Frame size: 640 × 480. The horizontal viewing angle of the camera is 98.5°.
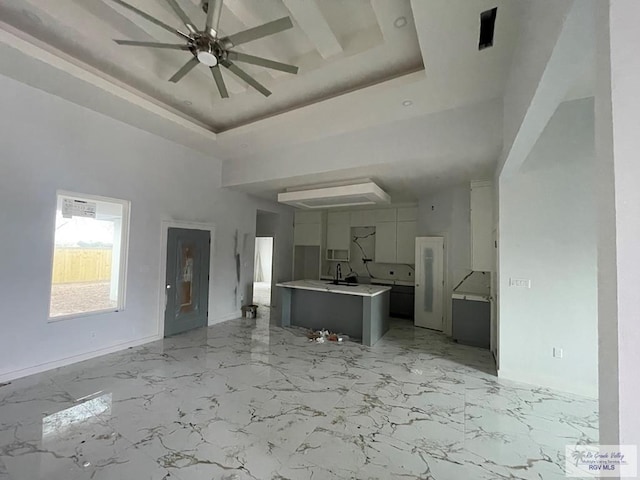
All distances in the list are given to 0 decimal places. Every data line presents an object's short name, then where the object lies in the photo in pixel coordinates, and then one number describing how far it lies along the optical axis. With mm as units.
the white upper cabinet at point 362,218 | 6832
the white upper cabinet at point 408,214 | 6293
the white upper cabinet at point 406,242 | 6254
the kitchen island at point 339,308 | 4371
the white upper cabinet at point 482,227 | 4156
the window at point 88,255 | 3424
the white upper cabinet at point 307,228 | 7367
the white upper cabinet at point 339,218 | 7168
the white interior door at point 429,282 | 5242
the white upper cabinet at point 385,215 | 6551
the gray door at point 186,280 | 4648
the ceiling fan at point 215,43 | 1959
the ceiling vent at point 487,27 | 2018
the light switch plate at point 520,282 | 3163
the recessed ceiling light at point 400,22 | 2303
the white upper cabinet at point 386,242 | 6496
